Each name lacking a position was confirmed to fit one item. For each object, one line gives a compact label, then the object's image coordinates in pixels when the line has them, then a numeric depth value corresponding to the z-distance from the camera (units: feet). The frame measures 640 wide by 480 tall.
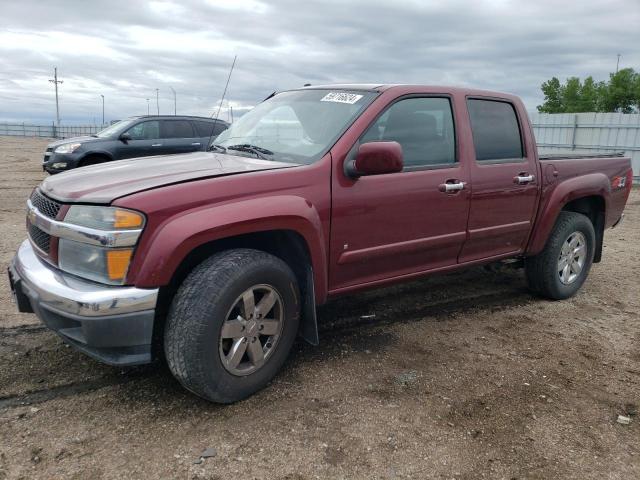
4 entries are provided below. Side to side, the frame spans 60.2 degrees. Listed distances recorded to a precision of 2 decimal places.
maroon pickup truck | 8.68
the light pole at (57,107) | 199.36
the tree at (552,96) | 166.20
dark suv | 35.01
